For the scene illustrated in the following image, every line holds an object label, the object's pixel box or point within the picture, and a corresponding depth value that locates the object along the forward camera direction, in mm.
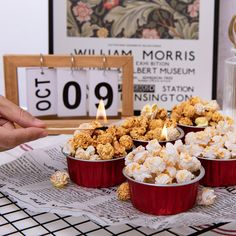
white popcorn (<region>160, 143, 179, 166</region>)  695
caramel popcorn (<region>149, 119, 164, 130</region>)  874
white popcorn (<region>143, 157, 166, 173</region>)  681
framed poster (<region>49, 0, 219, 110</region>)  1519
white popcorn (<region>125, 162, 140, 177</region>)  699
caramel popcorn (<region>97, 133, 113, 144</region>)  799
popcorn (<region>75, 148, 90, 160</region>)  799
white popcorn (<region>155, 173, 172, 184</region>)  672
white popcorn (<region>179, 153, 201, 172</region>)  699
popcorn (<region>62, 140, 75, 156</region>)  817
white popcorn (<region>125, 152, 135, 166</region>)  734
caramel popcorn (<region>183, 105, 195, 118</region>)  954
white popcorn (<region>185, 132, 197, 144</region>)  822
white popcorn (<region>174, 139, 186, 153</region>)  747
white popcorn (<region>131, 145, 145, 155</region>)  744
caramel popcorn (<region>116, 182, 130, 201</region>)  729
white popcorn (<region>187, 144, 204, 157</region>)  801
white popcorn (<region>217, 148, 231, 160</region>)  797
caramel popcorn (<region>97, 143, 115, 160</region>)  787
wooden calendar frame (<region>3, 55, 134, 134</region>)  1223
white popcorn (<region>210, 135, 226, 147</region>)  813
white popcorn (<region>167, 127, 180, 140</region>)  861
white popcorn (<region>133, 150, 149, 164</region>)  721
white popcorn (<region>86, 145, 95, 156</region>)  797
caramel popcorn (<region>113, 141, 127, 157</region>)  800
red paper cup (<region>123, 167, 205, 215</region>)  676
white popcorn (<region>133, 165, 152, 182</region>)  688
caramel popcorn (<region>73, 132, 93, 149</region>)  804
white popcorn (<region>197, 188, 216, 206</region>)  708
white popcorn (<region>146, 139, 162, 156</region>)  726
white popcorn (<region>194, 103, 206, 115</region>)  948
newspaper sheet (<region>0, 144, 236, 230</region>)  649
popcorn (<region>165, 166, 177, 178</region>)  680
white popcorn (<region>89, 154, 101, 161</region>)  797
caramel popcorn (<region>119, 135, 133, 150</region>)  814
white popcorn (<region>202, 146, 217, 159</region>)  798
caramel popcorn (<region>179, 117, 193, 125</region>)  949
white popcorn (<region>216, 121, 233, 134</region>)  856
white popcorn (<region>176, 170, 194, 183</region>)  678
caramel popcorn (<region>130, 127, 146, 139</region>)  858
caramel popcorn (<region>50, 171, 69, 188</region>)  783
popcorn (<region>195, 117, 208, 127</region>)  935
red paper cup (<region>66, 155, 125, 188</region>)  794
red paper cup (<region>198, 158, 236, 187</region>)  797
